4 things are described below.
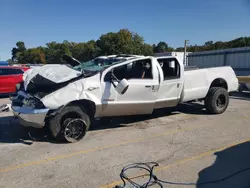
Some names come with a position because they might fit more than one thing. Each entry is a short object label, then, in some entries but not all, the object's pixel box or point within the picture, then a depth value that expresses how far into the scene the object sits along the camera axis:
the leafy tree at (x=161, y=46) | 71.80
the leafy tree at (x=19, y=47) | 81.33
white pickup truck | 3.96
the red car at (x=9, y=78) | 9.53
